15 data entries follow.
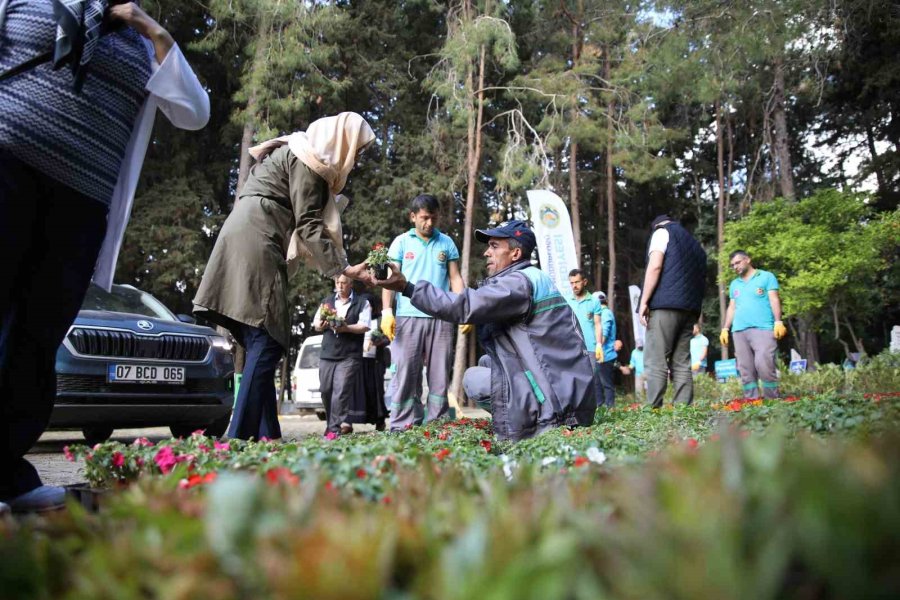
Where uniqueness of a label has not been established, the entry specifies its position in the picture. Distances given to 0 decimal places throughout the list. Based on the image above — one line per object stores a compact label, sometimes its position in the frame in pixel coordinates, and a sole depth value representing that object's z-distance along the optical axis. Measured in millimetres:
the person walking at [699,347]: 18247
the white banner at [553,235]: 16484
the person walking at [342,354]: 8841
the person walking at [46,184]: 2664
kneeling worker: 4641
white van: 18312
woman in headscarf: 4438
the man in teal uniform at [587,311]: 10867
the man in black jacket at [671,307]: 7543
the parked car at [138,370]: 6527
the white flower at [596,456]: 2215
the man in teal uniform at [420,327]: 6840
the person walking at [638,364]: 18575
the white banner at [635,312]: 20467
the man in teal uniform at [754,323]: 9742
